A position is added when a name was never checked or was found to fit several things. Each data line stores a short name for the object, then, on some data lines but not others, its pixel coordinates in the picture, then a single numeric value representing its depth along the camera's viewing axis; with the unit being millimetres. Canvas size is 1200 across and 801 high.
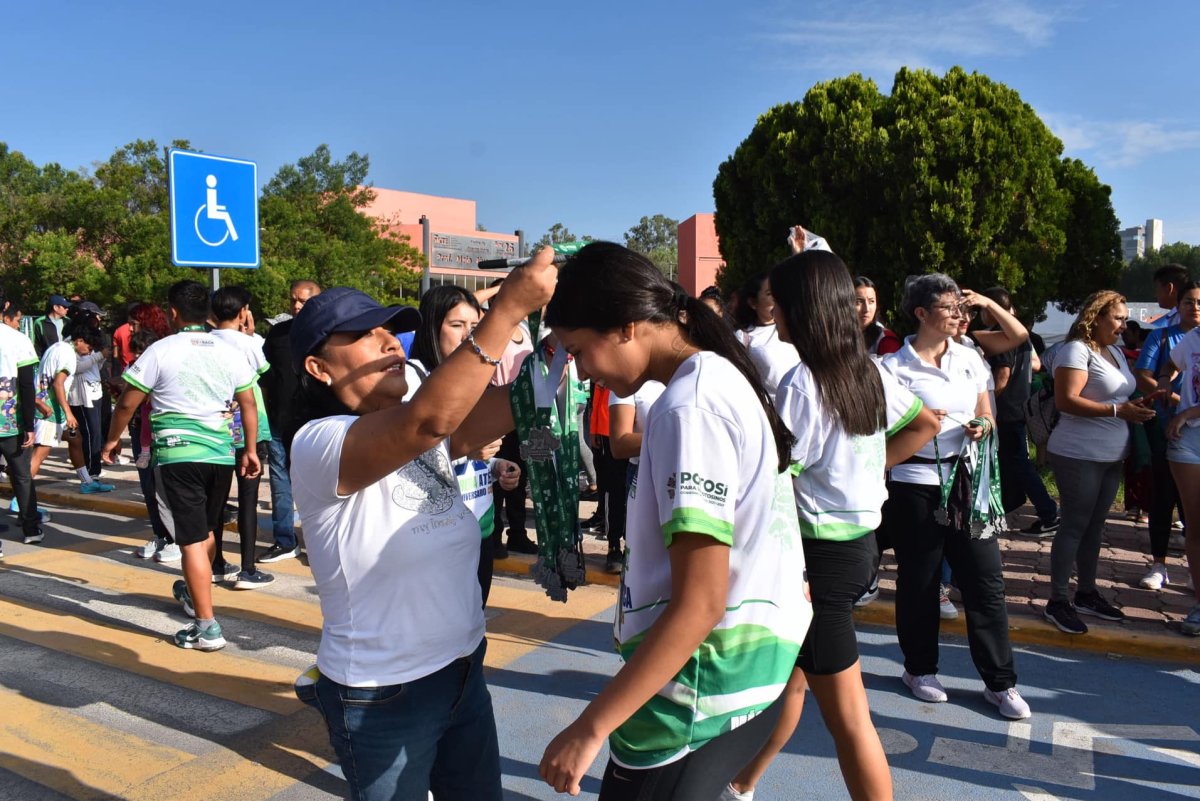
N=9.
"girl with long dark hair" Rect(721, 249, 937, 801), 2850
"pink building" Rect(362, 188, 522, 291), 45969
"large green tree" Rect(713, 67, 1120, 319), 16359
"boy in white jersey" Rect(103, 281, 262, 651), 4973
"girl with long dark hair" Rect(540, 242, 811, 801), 1621
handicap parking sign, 7148
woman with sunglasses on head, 3977
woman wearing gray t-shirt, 4996
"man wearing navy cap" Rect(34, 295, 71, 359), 9930
